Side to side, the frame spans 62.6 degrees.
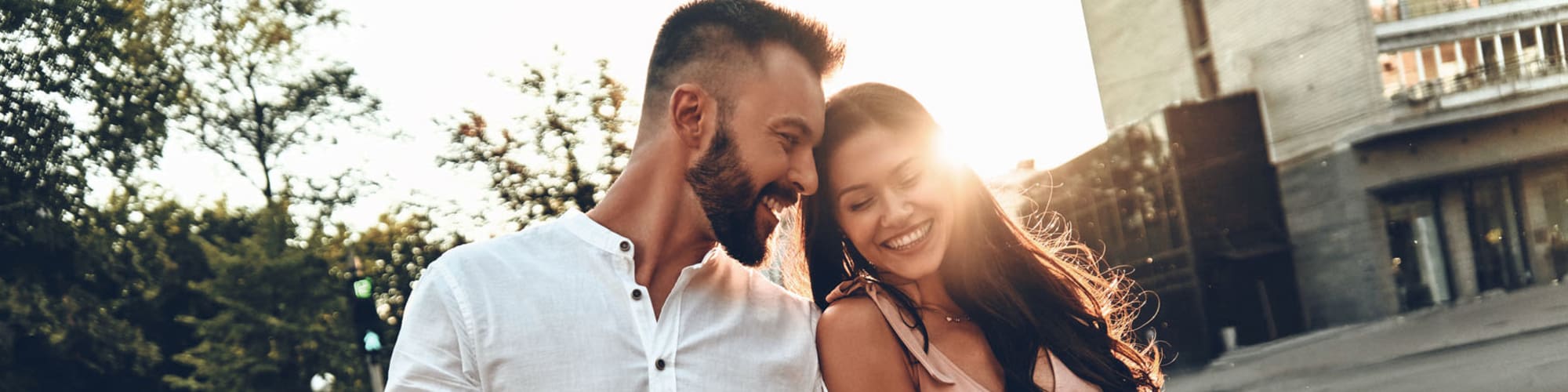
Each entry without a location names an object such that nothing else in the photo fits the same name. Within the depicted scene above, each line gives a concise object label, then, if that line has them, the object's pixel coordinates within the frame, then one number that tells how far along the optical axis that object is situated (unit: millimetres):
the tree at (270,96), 24406
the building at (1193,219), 10875
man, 2422
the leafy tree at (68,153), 21547
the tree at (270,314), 19844
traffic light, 13062
